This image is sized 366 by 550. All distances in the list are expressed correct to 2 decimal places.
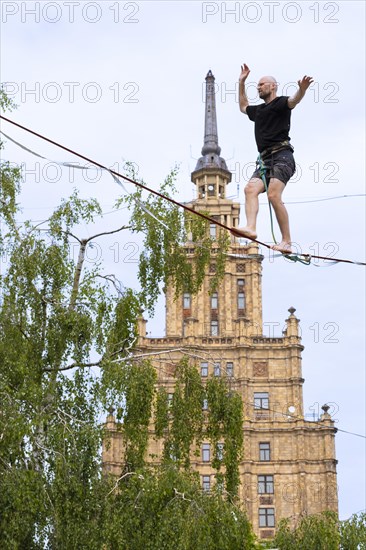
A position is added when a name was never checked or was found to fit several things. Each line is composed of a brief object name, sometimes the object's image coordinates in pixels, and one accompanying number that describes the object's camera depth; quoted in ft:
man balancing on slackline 55.76
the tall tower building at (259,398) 389.09
